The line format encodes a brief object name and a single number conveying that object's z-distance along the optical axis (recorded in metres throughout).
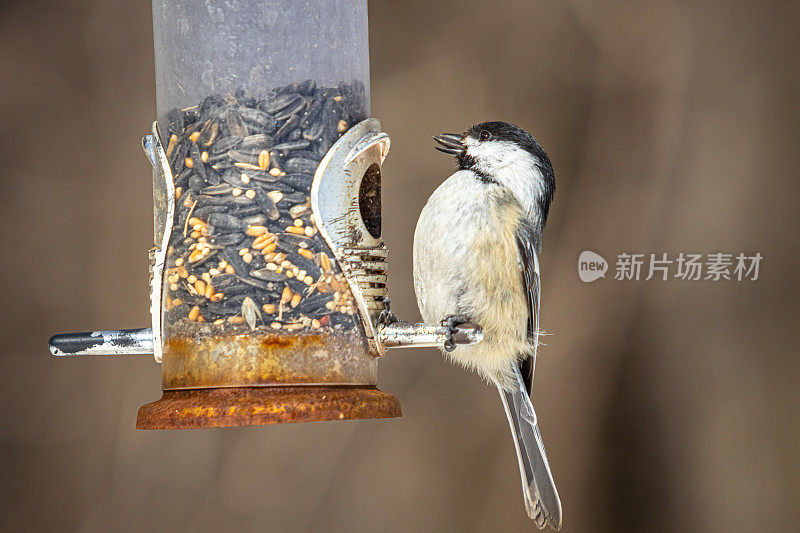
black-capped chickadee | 6.28
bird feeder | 5.14
